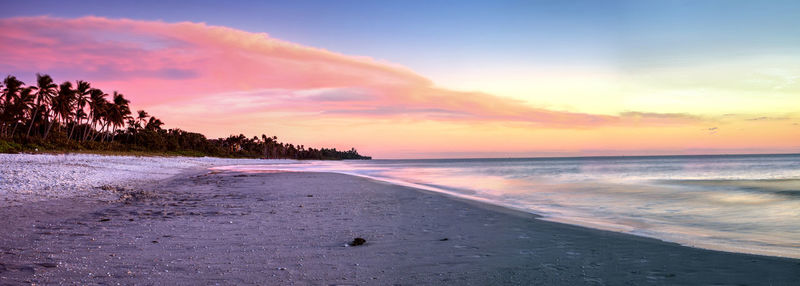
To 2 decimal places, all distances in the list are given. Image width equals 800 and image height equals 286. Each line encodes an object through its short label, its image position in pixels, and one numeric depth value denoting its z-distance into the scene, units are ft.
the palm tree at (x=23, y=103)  259.60
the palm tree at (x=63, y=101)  277.85
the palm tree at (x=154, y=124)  453.54
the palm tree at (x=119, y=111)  337.62
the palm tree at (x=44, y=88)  266.36
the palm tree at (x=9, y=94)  253.24
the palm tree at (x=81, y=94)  301.55
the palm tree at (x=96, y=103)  312.50
